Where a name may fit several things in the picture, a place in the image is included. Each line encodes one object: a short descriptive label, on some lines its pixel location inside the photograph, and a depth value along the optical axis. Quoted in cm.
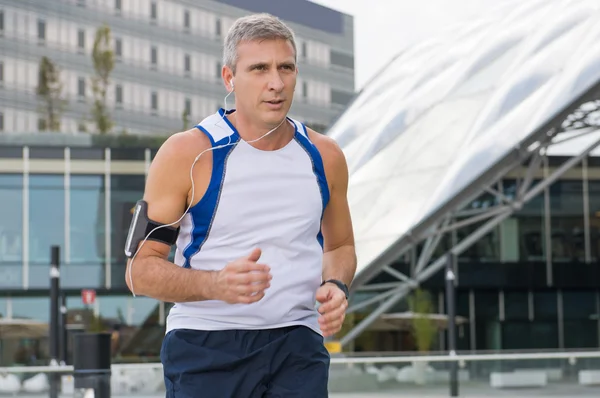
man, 304
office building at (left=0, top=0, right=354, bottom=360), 3375
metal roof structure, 2012
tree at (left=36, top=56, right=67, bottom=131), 4503
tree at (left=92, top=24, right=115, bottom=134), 4484
